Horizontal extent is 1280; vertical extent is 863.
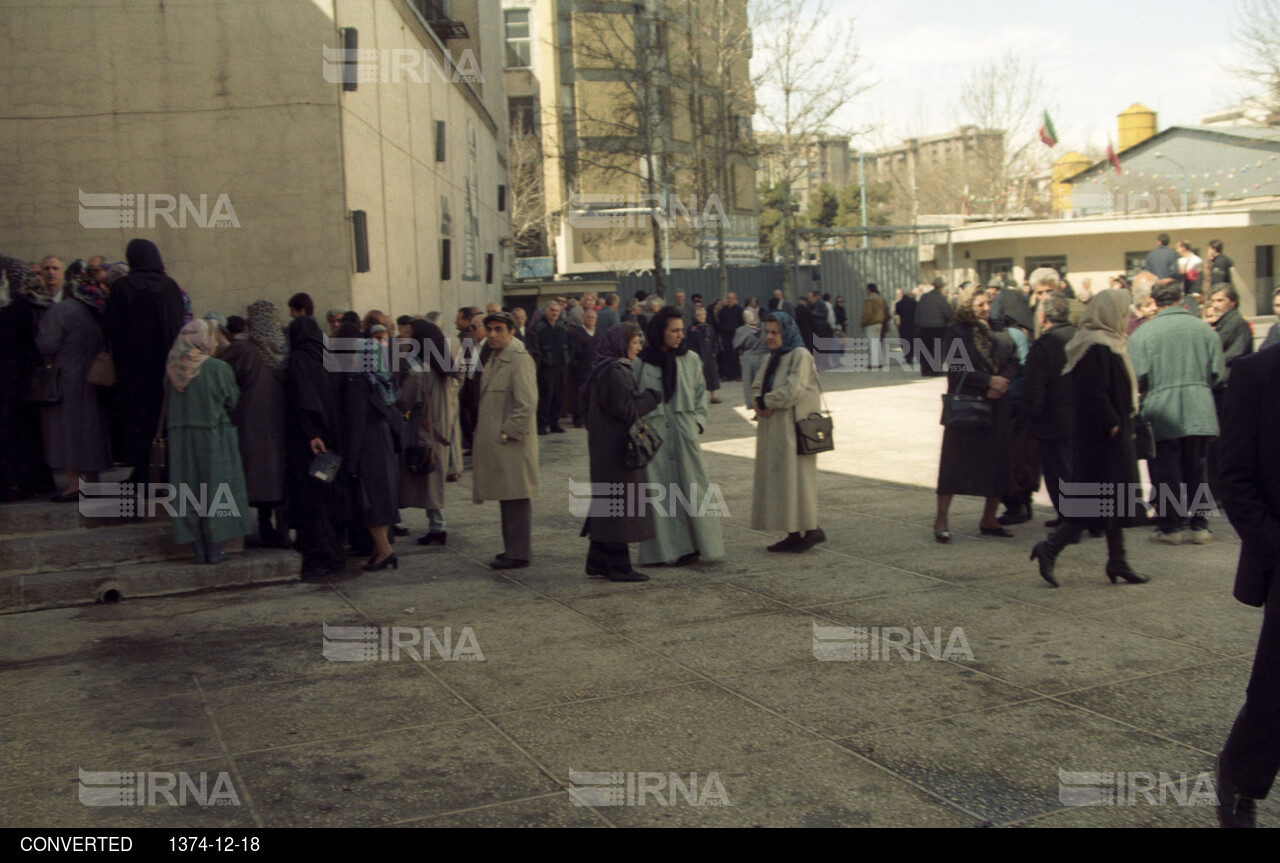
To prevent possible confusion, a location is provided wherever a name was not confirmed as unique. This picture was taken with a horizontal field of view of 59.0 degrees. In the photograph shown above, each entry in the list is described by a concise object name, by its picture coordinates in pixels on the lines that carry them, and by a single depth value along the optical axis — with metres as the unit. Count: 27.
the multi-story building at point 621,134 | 37.25
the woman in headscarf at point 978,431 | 8.80
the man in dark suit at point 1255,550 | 3.70
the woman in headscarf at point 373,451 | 8.42
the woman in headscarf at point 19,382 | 8.59
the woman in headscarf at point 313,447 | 8.25
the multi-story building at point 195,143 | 10.81
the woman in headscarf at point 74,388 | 8.53
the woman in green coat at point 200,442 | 7.95
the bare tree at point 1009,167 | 47.72
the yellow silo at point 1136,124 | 45.50
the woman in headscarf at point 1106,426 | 7.21
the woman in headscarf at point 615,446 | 7.99
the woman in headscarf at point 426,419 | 9.20
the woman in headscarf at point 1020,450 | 9.13
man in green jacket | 8.38
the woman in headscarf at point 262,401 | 8.35
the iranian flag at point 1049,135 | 39.34
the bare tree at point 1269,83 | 29.69
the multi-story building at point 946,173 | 50.00
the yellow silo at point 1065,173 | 43.19
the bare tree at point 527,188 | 47.12
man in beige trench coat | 8.36
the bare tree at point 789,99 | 32.69
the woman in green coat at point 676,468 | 8.36
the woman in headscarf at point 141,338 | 8.48
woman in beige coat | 8.52
